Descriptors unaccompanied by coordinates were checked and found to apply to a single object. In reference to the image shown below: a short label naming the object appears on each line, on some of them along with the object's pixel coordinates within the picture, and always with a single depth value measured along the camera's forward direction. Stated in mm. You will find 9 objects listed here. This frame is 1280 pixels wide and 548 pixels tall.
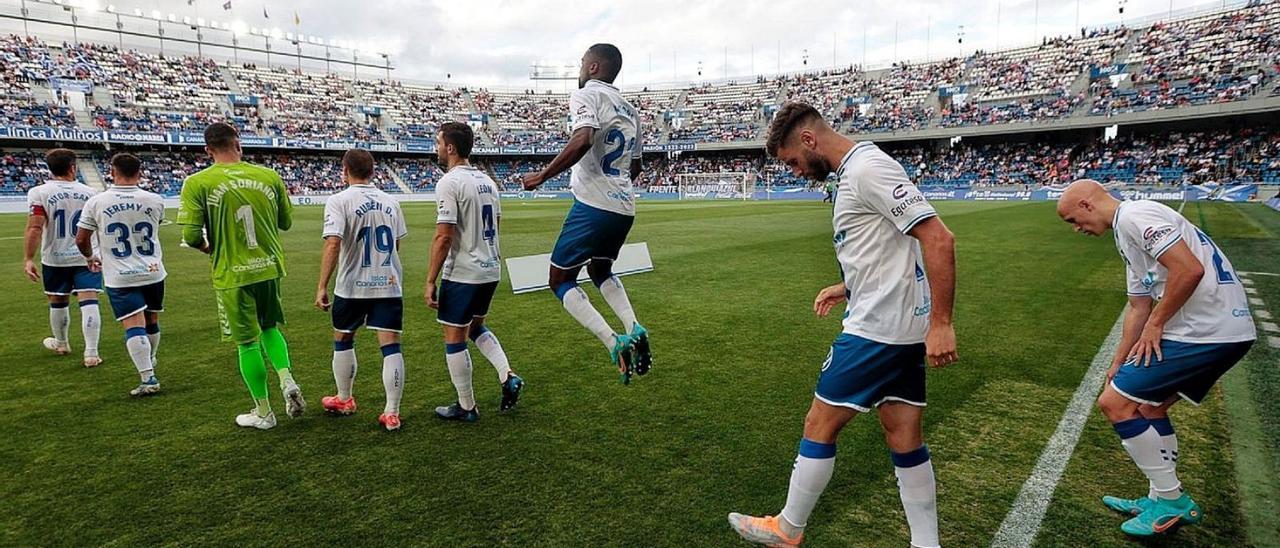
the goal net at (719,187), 54191
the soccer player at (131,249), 5645
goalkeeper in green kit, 4508
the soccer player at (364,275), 4715
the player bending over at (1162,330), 3105
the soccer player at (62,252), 6488
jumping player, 4688
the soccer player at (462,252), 4559
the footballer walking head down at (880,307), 2500
